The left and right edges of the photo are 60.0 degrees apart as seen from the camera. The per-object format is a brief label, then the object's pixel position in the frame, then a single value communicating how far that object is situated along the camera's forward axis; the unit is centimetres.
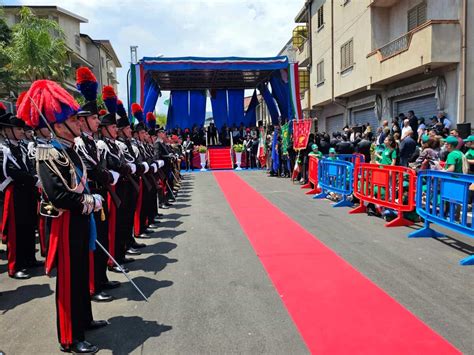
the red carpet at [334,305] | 333
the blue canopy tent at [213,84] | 2006
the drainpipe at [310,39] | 2820
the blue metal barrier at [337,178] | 957
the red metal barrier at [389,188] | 725
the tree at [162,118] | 5670
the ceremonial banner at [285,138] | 1606
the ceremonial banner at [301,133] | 1381
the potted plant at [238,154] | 2330
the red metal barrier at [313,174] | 1205
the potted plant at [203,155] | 2330
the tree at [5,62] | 1958
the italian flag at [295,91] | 2025
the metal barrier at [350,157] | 998
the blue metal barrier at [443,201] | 564
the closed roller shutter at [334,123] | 2556
